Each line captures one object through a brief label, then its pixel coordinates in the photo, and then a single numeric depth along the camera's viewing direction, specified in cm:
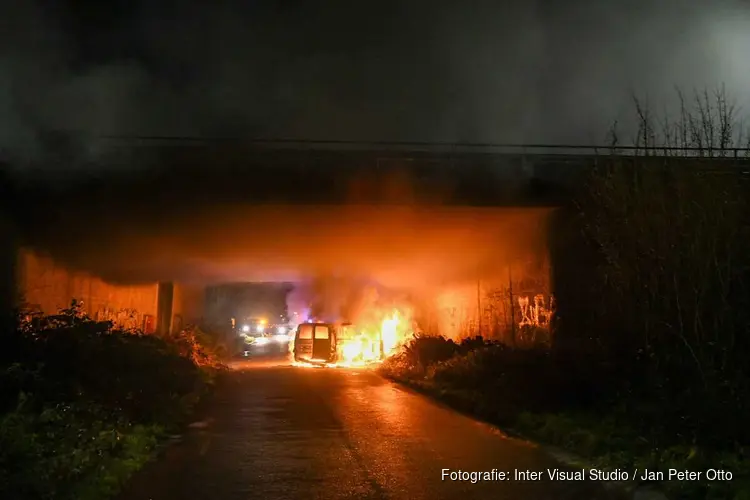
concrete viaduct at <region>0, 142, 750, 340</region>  1322
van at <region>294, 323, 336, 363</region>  2836
